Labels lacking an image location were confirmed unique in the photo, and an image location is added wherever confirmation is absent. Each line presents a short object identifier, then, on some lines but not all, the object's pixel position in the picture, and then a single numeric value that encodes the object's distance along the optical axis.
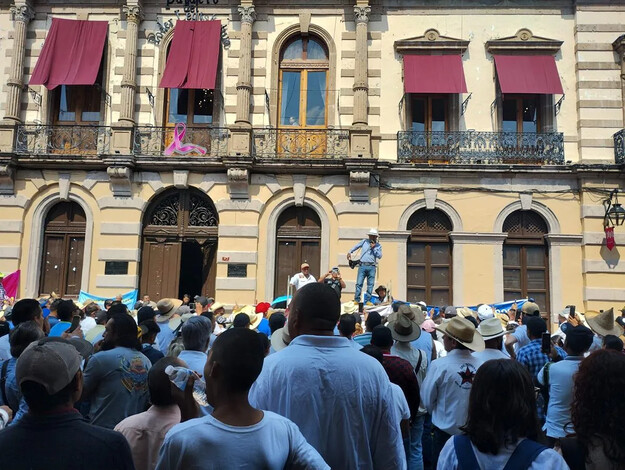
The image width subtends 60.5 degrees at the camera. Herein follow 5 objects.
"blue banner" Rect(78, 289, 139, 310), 16.74
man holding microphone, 14.71
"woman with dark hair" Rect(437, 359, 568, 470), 2.59
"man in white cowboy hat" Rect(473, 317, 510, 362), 5.66
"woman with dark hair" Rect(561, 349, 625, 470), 2.65
